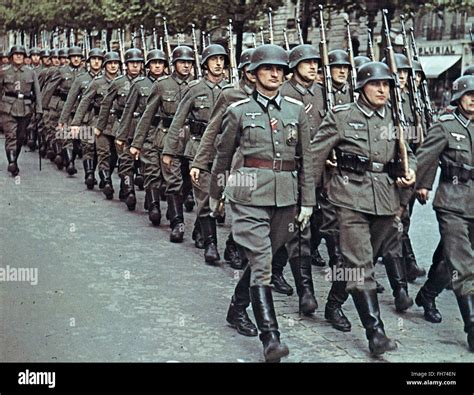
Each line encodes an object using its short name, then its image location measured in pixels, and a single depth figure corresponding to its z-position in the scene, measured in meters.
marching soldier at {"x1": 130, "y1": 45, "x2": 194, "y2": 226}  10.52
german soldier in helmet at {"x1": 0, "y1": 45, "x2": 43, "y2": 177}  14.98
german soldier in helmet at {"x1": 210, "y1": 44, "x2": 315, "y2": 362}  6.39
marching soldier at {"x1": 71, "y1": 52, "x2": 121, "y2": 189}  14.24
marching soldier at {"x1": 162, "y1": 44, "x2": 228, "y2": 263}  9.52
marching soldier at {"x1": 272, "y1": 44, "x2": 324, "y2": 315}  7.56
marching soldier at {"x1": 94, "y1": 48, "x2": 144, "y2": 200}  13.15
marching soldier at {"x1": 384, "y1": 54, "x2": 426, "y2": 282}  8.74
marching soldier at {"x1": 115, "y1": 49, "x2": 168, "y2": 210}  11.94
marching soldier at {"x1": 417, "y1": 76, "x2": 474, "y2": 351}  6.70
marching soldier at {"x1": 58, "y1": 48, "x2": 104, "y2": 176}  15.23
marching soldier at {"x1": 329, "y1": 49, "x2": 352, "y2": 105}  9.22
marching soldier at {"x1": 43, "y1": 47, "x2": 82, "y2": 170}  17.50
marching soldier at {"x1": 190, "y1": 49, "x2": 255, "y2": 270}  7.80
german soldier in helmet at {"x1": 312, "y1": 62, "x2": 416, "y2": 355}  6.56
